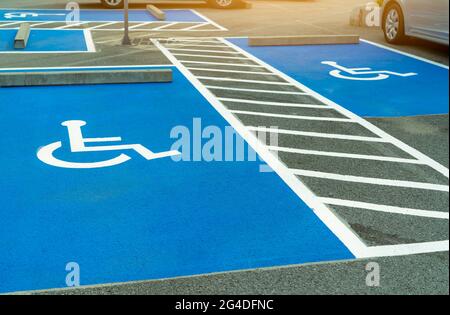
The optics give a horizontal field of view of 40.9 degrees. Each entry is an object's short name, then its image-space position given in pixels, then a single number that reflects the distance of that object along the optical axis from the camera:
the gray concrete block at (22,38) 11.68
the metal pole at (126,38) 11.88
